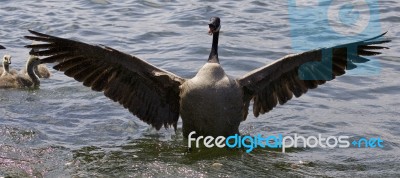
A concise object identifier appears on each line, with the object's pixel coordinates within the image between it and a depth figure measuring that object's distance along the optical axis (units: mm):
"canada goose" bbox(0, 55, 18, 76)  13561
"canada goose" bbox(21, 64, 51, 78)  14266
